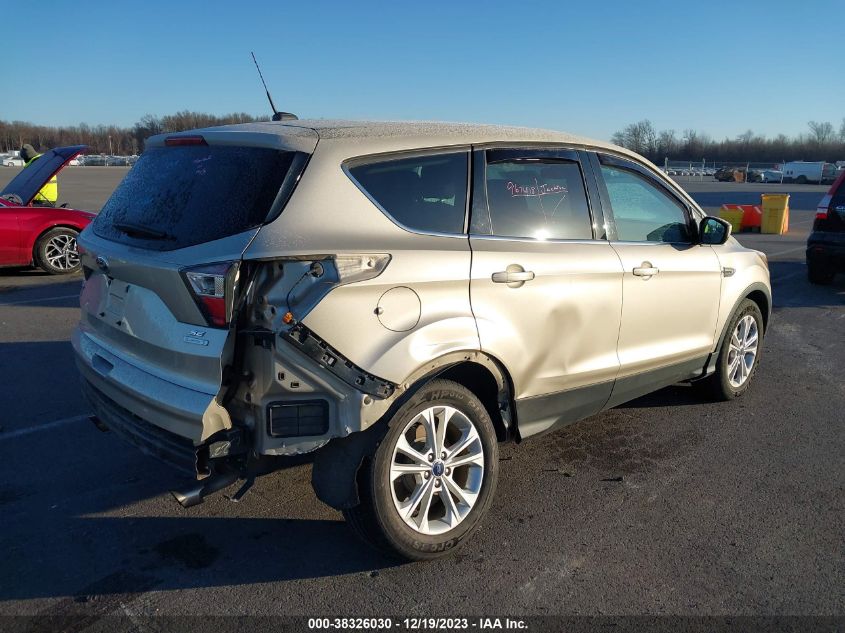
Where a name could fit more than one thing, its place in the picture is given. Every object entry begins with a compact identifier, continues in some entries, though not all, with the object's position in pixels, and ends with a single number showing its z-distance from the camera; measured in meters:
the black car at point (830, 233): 9.50
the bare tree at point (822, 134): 108.88
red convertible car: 9.82
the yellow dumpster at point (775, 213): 17.77
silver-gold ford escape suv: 2.78
